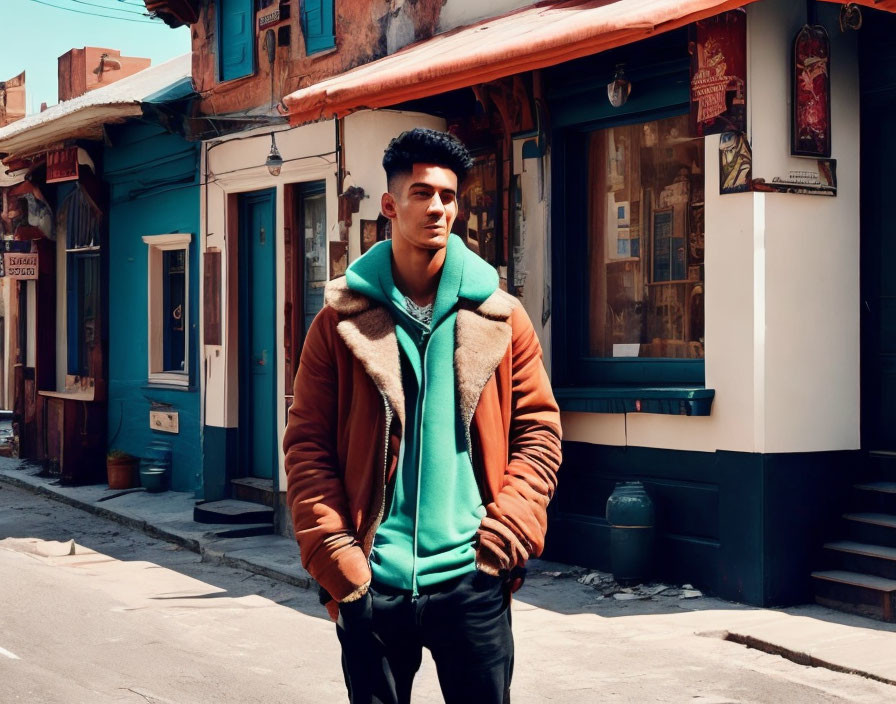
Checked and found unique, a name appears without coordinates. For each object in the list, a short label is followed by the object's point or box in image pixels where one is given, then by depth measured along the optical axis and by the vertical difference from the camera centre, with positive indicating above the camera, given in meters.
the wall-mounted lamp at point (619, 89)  8.78 +1.74
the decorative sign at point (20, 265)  17.27 +1.06
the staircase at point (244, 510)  11.30 -1.60
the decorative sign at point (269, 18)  12.52 +3.25
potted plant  14.50 -1.48
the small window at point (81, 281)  16.66 +0.82
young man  3.00 -0.28
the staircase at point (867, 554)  7.44 -1.35
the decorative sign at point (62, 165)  15.79 +2.25
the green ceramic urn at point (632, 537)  8.28 -1.31
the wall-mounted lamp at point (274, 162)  11.60 +1.65
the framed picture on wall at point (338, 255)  10.70 +0.72
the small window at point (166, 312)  14.79 +0.35
